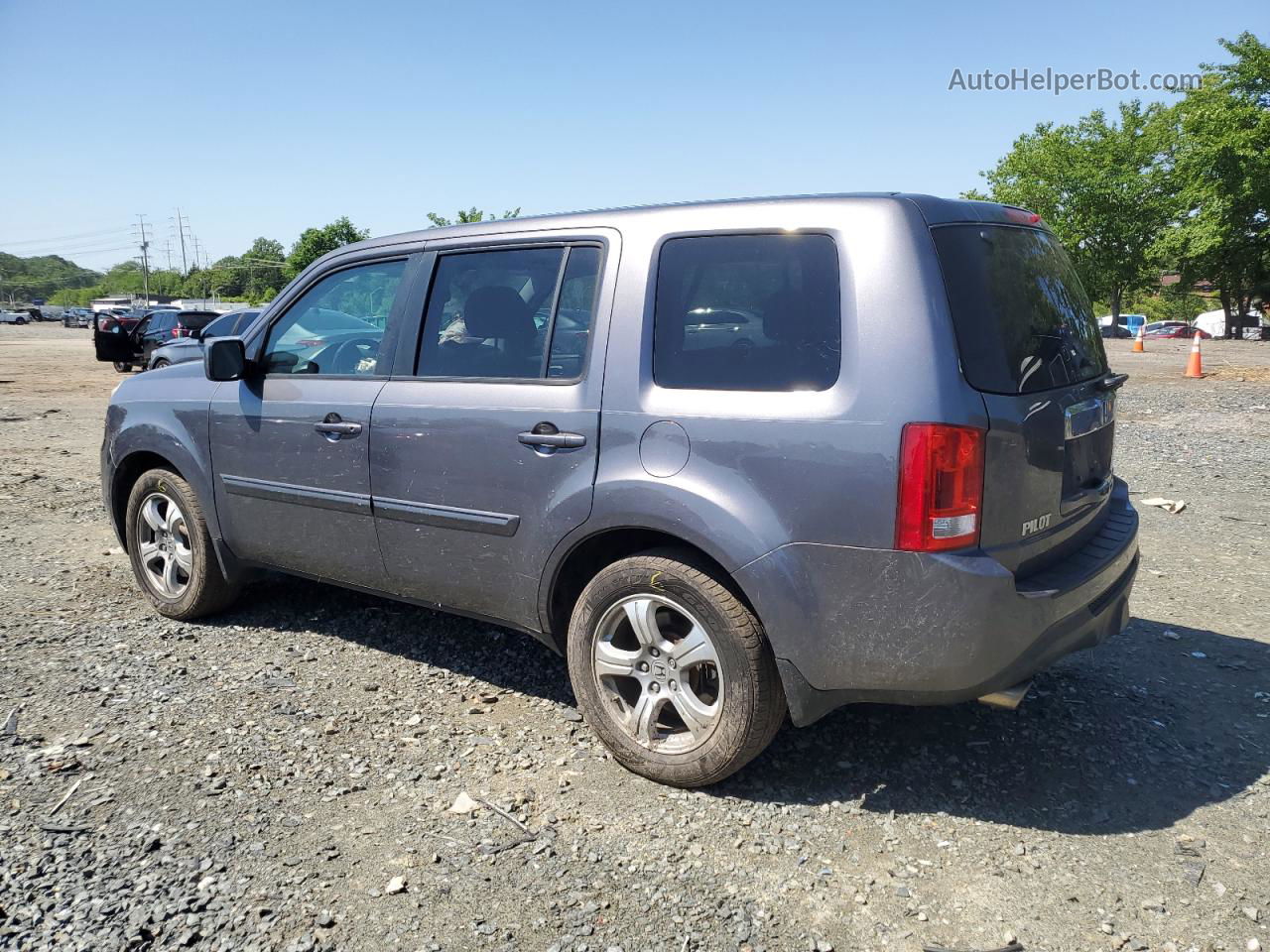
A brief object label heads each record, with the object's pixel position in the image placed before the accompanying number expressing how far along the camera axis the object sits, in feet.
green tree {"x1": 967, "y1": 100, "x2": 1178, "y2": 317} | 166.71
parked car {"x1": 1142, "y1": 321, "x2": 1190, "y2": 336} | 211.20
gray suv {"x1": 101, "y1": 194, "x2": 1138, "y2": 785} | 9.36
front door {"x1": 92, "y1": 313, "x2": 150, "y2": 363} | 74.33
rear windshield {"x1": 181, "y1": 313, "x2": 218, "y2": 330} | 72.49
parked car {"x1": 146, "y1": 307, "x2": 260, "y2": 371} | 59.11
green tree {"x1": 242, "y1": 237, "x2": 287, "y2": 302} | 449.89
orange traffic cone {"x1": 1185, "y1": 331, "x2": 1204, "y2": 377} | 64.76
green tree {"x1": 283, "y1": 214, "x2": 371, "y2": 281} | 271.08
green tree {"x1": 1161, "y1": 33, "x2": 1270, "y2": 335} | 131.44
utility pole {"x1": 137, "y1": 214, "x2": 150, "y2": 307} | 426.51
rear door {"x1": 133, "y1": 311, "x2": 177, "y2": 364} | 73.97
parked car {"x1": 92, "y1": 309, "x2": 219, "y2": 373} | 73.46
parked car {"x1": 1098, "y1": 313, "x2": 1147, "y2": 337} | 231.71
